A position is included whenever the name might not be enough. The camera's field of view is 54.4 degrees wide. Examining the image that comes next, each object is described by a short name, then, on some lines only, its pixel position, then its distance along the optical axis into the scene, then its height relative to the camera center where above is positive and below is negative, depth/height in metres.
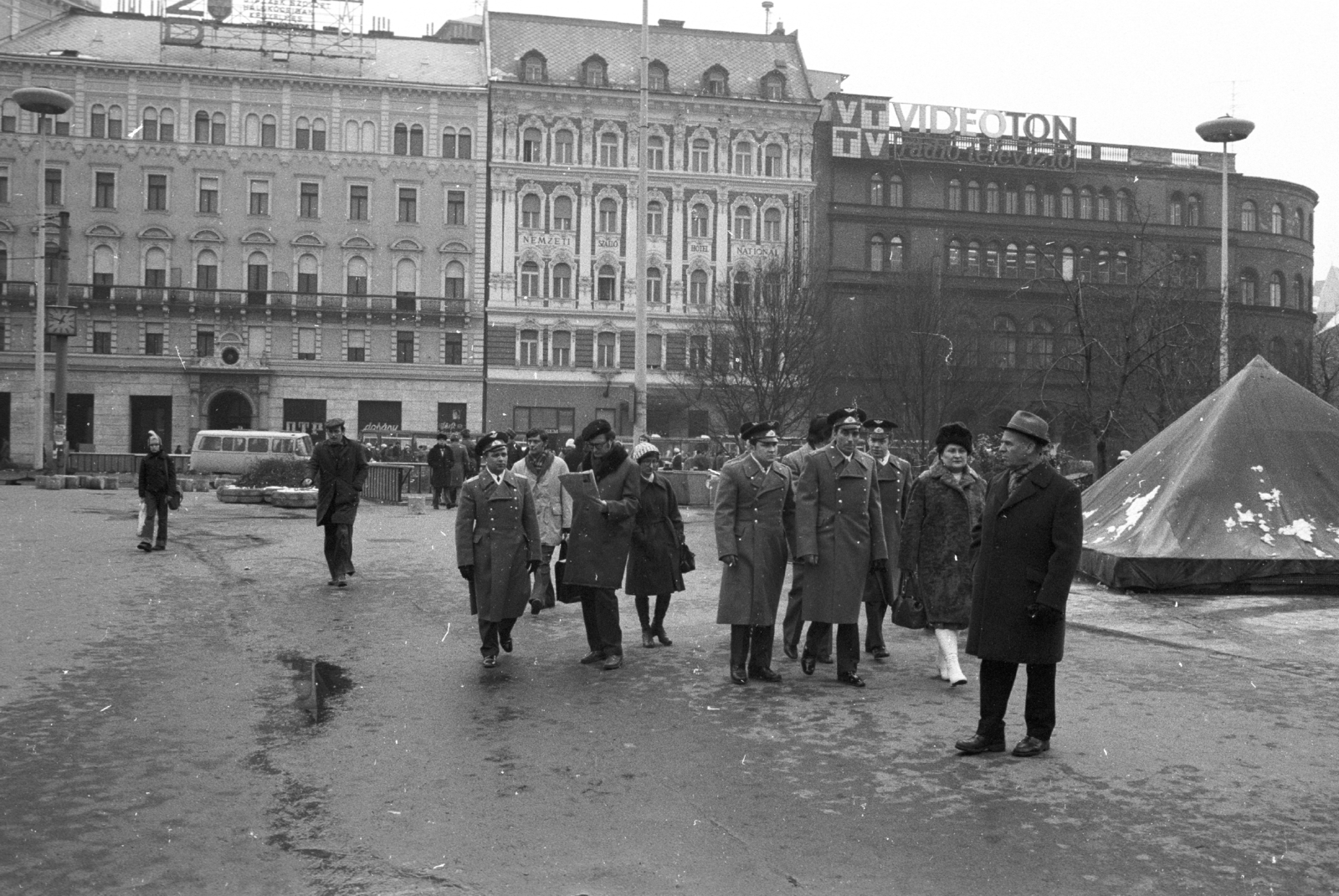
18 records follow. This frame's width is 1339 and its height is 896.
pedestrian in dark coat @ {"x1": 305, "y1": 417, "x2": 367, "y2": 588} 14.10 -0.57
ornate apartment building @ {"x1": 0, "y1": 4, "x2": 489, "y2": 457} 54.69 +8.93
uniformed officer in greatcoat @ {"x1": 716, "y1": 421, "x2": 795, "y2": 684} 8.90 -0.75
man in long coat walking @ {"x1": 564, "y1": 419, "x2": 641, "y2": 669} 9.62 -0.74
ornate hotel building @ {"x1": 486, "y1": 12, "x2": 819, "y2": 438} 56.97 +10.33
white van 44.72 -0.47
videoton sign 58.38 +14.13
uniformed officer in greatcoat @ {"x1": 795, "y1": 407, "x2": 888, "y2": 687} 8.88 -0.61
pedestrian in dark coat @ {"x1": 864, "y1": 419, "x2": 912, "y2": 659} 9.98 -0.54
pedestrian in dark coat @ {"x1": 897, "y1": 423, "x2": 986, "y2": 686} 8.84 -0.64
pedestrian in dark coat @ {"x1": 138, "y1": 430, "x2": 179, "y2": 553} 17.28 -0.70
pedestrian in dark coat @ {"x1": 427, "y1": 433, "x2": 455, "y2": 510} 29.25 -0.67
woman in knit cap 10.21 -0.76
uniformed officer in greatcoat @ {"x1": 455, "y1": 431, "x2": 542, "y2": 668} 9.57 -0.79
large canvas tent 13.95 -0.56
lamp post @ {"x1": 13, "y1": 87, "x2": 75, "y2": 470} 34.31 +7.62
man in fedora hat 6.80 -0.69
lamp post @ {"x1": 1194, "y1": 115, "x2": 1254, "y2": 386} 28.49 +7.18
